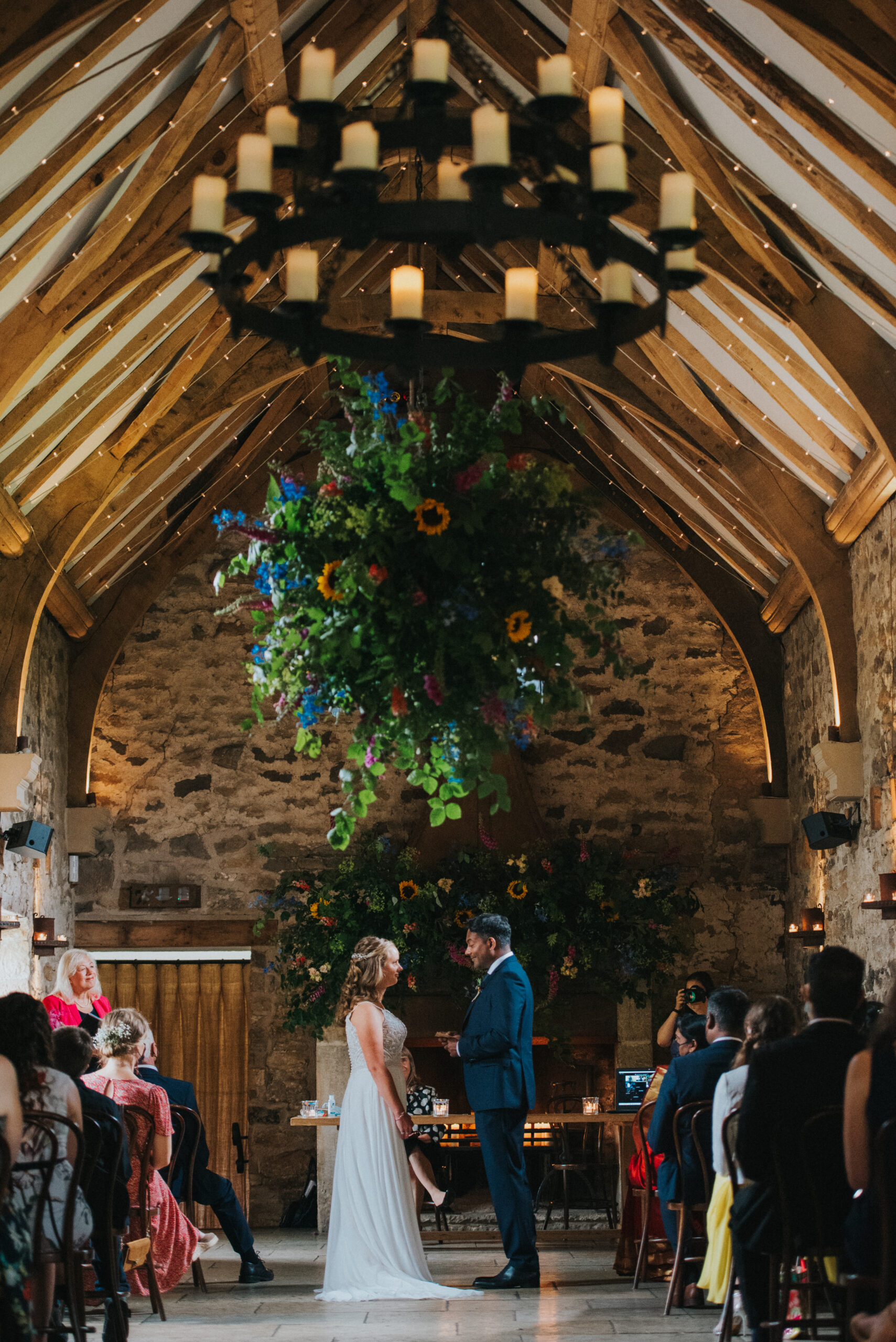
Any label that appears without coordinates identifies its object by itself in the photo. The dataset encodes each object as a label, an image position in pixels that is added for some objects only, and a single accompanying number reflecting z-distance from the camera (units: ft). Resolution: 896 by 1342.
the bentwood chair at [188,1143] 20.51
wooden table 25.14
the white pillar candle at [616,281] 10.75
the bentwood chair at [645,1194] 20.02
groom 19.57
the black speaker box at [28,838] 26.40
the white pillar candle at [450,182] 10.32
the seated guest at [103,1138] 14.98
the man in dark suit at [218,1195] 21.24
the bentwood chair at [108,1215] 14.90
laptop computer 25.22
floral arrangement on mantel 29.86
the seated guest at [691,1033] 20.22
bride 19.01
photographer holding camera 25.41
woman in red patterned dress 18.25
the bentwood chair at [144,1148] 18.06
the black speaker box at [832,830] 26.27
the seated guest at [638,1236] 20.94
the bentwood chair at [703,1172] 17.71
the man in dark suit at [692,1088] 17.61
